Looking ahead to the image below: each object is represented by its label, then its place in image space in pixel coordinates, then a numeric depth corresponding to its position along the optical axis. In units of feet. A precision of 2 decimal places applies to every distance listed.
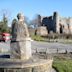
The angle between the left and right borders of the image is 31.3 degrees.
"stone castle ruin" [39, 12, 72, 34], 125.45
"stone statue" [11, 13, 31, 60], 22.68
